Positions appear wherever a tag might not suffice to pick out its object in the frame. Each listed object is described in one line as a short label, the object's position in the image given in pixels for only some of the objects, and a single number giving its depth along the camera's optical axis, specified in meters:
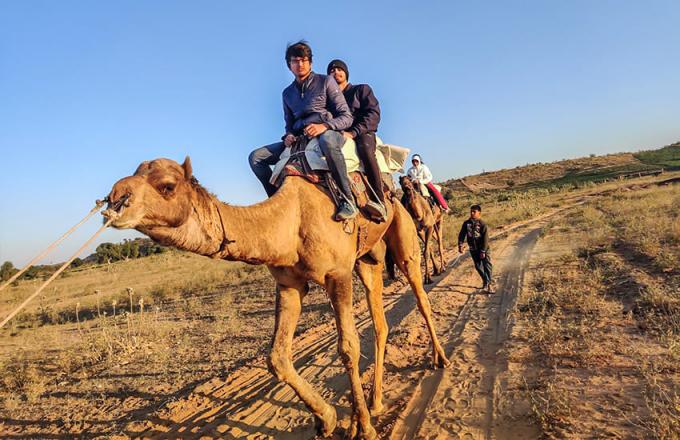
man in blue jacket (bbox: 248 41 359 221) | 4.03
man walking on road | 10.09
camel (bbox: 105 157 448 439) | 2.57
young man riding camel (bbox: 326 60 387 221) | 4.69
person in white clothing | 15.05
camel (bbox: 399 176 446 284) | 12.80
